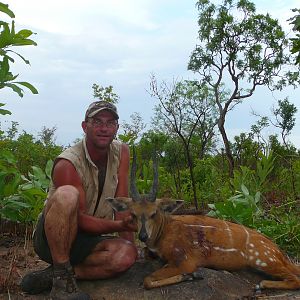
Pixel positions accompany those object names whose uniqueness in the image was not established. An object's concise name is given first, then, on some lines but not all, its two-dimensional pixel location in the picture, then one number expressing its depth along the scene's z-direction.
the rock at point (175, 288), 3.62
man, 3.49
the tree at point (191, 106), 22.33
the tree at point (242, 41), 20.52
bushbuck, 3.71
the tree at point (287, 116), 21.48
